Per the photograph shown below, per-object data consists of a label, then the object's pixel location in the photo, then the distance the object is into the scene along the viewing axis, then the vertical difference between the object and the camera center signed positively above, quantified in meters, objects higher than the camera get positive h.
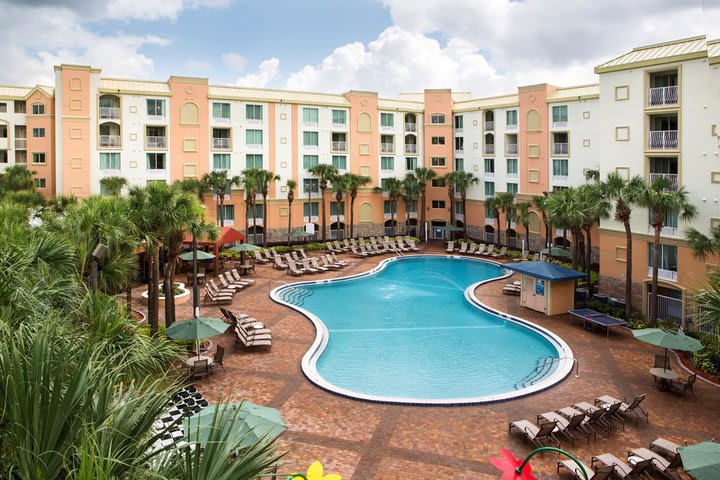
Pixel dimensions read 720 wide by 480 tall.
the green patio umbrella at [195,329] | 16.06 -2.84
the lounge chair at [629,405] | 13.37 -4.30
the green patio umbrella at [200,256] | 27.67 -1.07
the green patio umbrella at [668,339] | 15.17 -3.04
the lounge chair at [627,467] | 10.54 -4.60
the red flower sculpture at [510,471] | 5.21 -2.31
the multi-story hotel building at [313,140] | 37.12 +7.16
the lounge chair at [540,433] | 12.03 -4.43
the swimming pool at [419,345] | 15.91 -4.05
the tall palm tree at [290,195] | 41.75 +3.09
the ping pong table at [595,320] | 20.56 -3.34
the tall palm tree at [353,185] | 43.50 +4.03
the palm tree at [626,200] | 21.55 +1.33
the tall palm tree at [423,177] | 46.16 +4.84
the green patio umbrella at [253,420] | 9.63 -3.51
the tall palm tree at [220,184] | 38.53 +3.69
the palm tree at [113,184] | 37.00 +3.57
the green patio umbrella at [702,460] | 8.73 -3.78
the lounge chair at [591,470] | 10.30 -4.64
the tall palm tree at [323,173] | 43.03 +4.91
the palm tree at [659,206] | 20.30 +1.03
